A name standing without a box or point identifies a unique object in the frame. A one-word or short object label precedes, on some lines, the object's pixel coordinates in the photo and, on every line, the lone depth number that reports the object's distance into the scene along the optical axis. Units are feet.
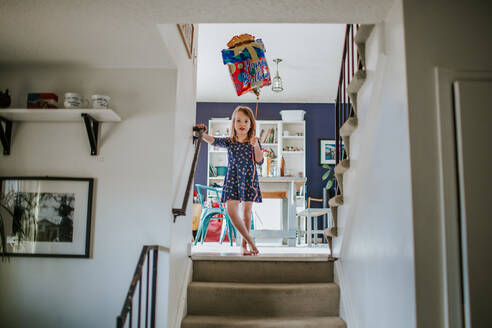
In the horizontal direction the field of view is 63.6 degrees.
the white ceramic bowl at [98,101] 7.61
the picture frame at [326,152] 23.48
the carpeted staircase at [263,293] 8.52
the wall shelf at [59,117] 7.48
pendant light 18.47
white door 5.08
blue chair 14.20
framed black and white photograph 7.89
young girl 10.50
